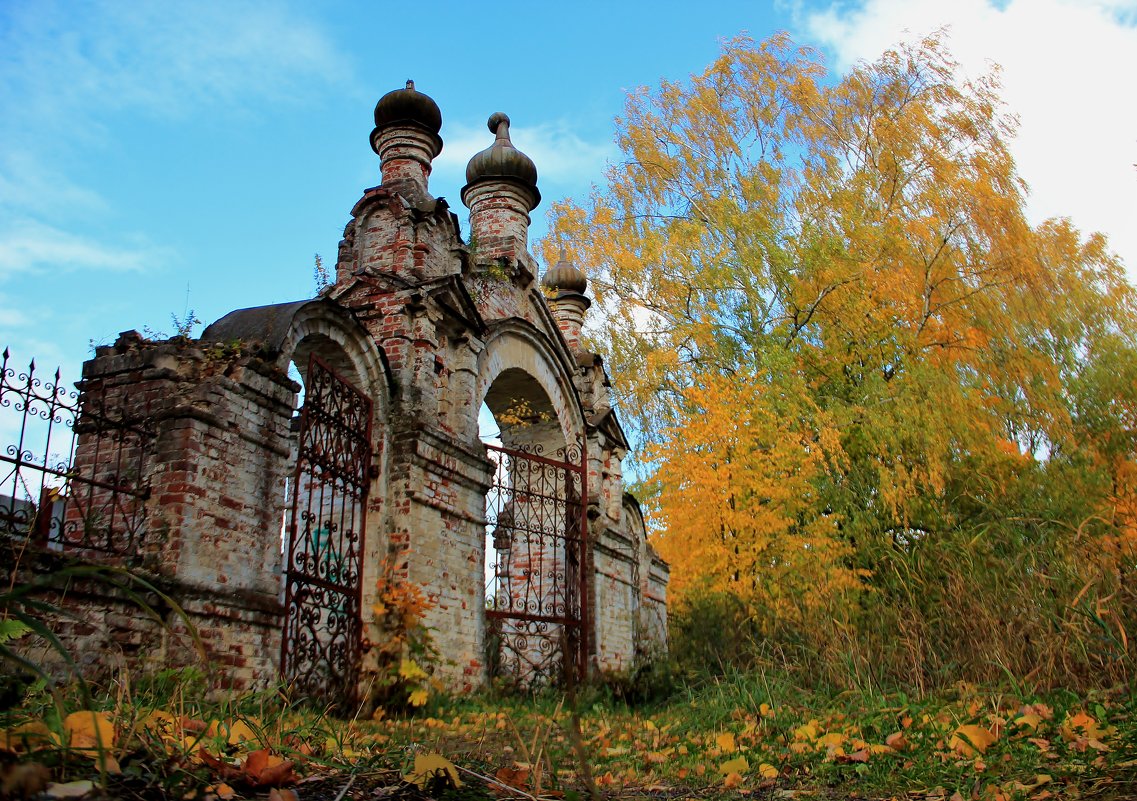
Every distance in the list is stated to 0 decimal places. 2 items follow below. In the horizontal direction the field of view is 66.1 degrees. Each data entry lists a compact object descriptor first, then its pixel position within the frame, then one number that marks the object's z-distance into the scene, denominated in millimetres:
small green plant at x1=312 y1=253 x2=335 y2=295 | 9695
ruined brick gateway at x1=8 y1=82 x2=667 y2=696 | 6219
